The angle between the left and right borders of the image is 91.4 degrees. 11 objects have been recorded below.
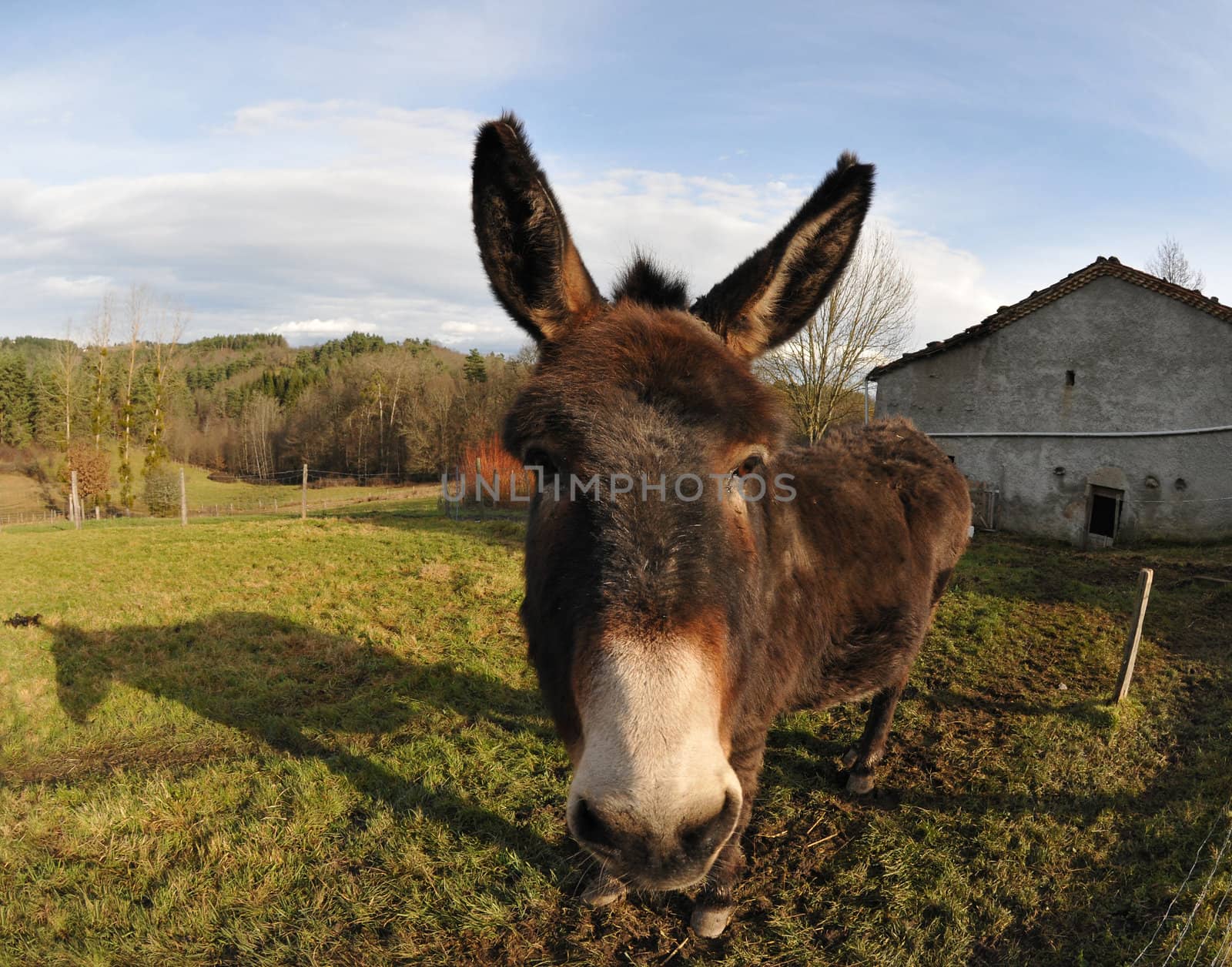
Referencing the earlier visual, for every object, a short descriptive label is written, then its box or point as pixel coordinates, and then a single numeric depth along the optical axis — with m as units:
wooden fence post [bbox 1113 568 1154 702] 6.34
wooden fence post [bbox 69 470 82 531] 23.59
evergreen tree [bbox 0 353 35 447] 56.91
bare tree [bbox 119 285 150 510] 39.97
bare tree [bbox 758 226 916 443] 23.62
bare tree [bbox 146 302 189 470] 41.06
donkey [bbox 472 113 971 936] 1.79
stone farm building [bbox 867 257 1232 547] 14.84
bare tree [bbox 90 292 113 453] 39.97
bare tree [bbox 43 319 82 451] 40.72
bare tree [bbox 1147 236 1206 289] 46.91
